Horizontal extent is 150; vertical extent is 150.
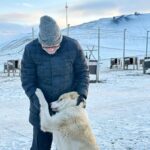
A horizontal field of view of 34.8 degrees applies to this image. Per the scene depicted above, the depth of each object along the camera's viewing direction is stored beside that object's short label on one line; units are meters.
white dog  2.21
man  2.25
